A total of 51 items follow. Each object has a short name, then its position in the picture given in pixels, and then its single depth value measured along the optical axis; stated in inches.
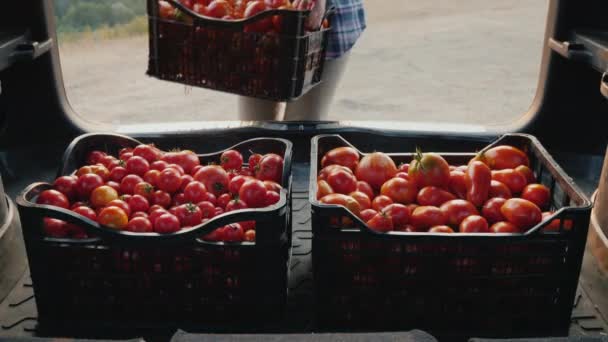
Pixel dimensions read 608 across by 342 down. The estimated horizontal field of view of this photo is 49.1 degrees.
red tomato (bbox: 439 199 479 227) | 59.5
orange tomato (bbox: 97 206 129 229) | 56.8
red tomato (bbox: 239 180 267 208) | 61.6
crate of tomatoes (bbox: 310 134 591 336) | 54.2
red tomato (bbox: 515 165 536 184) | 66.4
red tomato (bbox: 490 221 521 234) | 56.2
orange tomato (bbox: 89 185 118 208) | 62.4
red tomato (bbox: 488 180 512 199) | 63.0
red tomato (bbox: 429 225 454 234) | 56.3
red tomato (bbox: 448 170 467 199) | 65.1
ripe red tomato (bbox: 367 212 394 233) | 55.2
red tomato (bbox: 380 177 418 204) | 63.6
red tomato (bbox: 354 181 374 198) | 65.0
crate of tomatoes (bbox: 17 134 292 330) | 54.9
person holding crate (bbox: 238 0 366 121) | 88.6
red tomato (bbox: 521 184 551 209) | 62.5
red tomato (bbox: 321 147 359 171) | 70.2
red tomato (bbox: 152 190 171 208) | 63.9
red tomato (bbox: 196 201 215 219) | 61.1
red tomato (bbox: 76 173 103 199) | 64.0
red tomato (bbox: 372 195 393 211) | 61.7
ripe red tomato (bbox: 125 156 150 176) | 68.4
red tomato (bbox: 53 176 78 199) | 63.8
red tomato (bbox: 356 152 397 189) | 67.4
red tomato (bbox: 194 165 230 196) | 66.0
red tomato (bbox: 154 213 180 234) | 56.1
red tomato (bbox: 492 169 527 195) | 64.9
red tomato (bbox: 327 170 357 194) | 64.2
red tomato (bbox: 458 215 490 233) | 56.9
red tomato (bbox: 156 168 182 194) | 65.3
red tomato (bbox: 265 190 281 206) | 61.6
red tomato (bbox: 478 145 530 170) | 68.6
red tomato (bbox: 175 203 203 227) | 58.4
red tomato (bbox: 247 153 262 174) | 71.1
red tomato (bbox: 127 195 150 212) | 61.4
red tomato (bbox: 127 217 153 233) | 56.8
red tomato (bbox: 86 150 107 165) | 72.1
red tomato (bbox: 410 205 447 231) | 58.7
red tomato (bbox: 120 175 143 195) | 65.6
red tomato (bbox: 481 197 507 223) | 59.8
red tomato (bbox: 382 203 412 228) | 59.6
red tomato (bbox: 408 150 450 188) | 64.2
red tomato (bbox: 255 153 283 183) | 67.7
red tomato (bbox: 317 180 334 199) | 62.9
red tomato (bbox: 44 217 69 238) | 57.4
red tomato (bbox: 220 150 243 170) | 71.6
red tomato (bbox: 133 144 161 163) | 71.0
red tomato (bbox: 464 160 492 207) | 62.4
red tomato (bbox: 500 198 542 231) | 57.0
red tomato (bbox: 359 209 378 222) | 58.3
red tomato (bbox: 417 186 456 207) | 62.2
